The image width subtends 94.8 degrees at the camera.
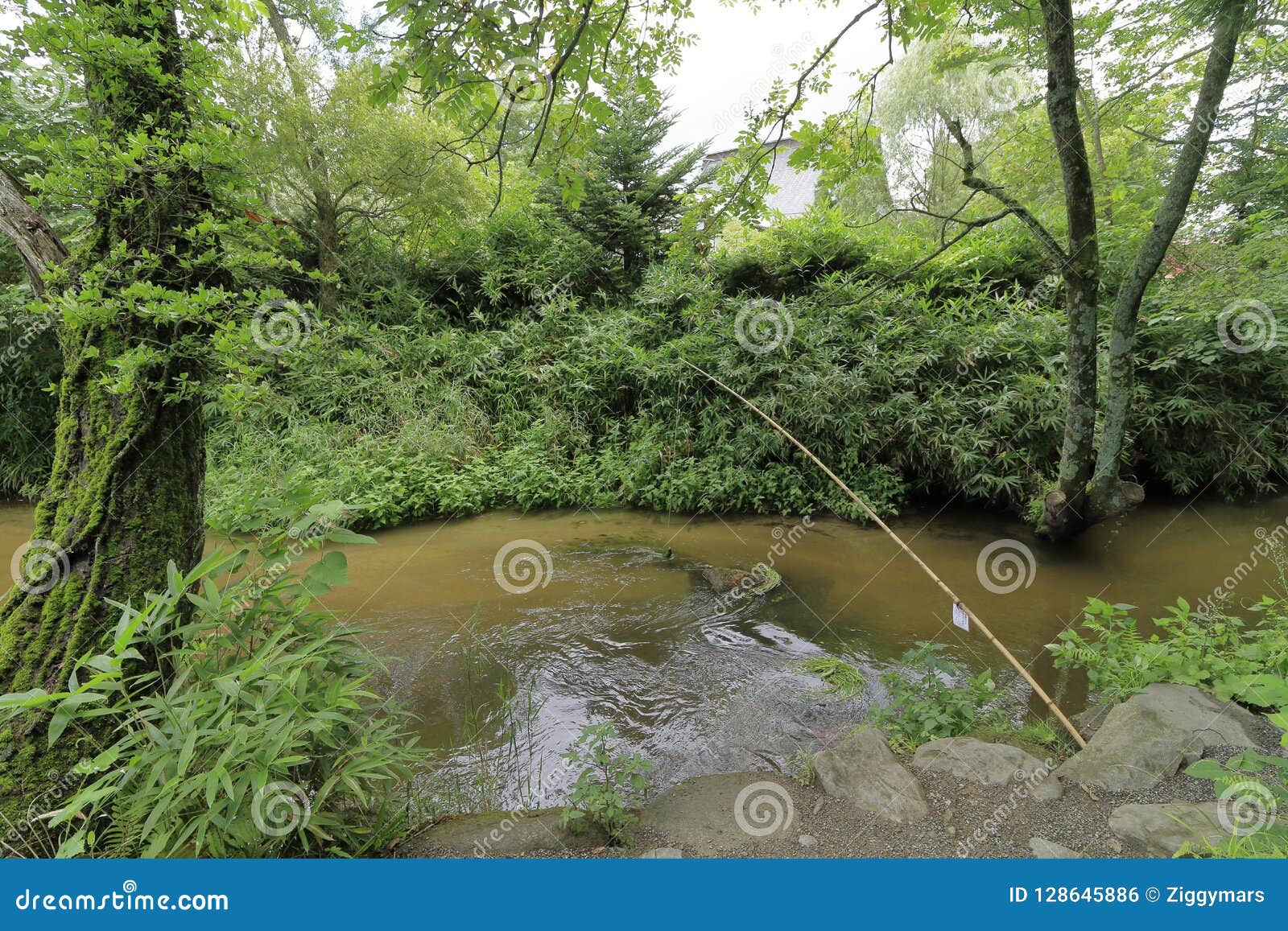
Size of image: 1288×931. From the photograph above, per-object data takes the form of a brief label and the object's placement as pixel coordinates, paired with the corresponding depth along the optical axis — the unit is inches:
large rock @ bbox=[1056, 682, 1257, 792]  81.9
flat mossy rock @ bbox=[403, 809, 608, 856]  74.2
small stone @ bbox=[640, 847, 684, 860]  73.9
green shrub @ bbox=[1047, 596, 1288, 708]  94.5
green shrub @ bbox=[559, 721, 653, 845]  78.8
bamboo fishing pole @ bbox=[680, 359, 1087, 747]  77.2
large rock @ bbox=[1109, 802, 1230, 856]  66.2
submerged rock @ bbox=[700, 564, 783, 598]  176.1
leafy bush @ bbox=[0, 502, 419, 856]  56.6
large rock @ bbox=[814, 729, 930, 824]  82.4
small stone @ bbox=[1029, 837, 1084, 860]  68.2
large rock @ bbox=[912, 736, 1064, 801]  83.7
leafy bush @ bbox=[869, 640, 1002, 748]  103.0
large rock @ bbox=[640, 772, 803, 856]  79.4
